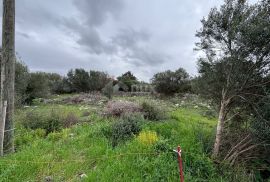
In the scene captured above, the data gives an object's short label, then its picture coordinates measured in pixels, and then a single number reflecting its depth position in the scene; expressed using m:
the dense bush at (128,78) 16.78
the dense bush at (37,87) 9.89
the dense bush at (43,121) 4.47
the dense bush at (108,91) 11.17
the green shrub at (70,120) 4.73
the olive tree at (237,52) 2.96
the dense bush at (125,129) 3.55
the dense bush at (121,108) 5.02
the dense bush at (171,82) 11.53
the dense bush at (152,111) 4.93
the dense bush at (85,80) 15.28
